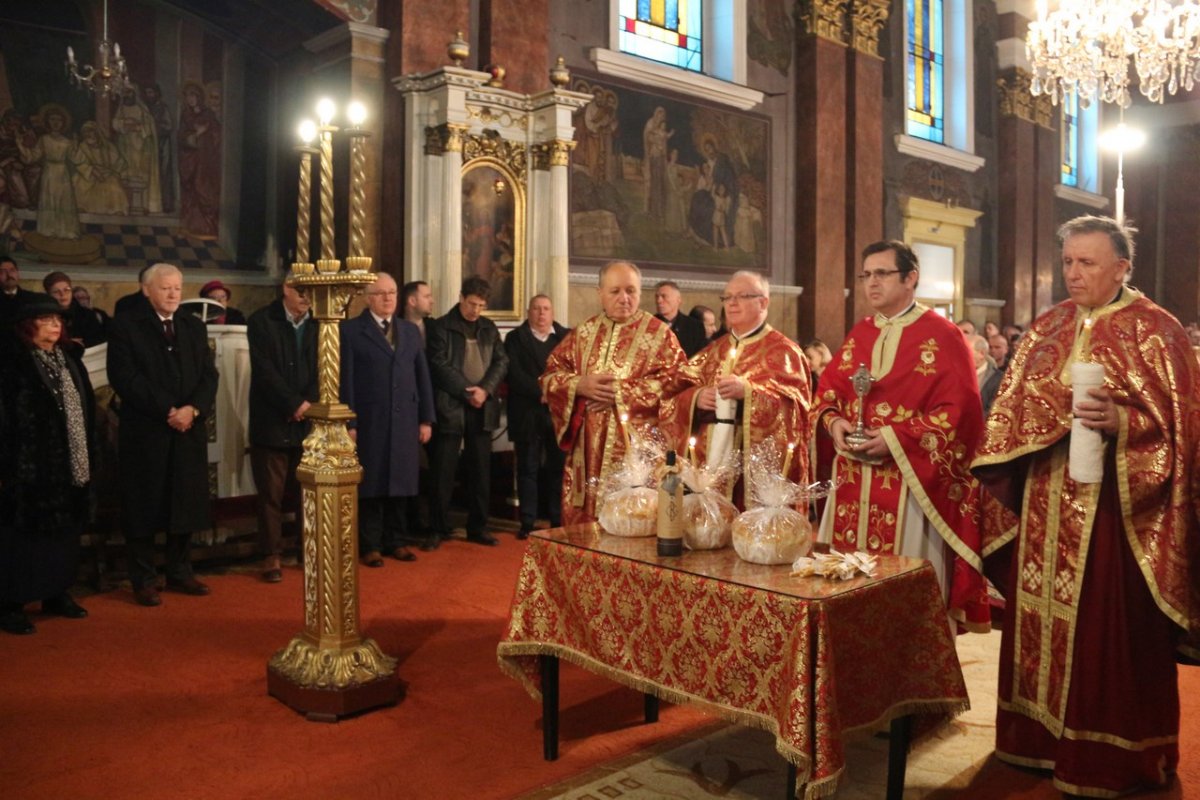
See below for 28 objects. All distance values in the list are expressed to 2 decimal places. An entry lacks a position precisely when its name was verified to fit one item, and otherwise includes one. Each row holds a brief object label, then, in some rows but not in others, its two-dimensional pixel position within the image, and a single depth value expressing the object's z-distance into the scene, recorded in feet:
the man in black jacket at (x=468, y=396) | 23.38
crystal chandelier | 35.65
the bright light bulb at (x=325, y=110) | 12.76
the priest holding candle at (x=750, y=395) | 14.51
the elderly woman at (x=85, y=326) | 26.45
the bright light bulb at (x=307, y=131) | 13.03
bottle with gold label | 10.57
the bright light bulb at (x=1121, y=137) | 24.94
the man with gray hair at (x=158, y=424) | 18.44
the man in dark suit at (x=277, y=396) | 20.25
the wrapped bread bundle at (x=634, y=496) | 11.59
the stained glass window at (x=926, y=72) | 51.52
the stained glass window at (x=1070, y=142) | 63.67
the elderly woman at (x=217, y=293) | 25.94
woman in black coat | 16.55
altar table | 8.92
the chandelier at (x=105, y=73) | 27.78
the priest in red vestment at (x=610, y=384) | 15.89
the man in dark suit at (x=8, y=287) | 23.49
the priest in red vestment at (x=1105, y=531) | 10.84
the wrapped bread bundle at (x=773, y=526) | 10.21
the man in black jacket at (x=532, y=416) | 24.54
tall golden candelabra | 13.24
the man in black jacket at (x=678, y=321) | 26.68
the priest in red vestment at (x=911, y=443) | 12.28
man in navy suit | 21.52
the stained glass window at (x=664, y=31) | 39.27
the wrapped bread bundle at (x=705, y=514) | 11.00
